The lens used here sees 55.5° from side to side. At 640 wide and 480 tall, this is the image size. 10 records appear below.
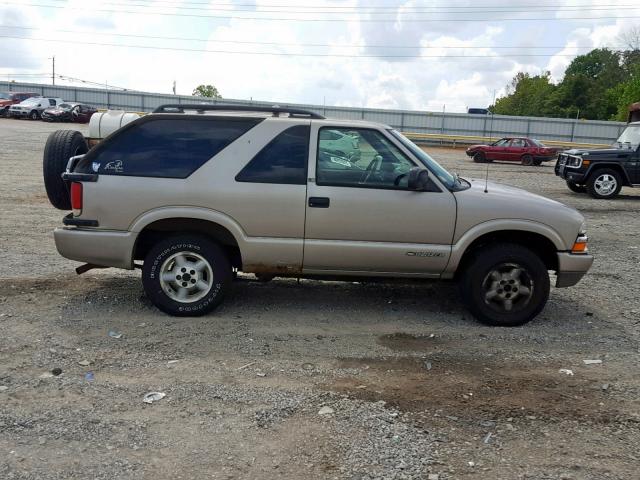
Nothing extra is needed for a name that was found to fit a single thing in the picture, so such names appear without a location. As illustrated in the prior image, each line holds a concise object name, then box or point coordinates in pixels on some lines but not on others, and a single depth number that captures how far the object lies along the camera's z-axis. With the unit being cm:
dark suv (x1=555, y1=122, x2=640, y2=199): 1562
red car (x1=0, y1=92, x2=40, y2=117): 4012
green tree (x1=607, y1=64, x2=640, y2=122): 5812
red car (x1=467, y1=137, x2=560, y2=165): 2998
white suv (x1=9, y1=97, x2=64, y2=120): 3909
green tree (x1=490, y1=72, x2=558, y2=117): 8450
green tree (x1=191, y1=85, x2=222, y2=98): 9938
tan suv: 537
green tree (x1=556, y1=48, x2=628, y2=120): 7944
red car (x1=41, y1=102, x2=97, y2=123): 3862
